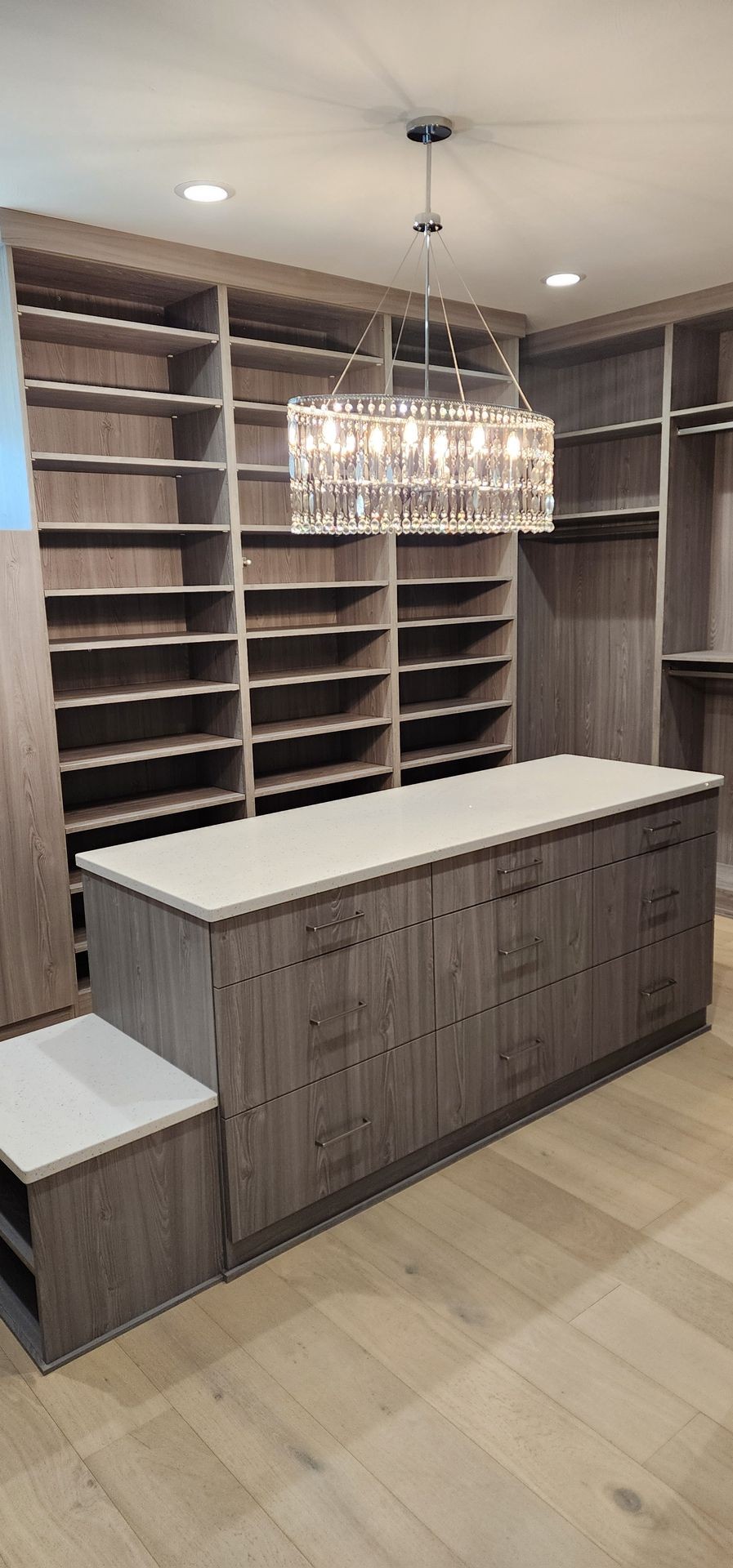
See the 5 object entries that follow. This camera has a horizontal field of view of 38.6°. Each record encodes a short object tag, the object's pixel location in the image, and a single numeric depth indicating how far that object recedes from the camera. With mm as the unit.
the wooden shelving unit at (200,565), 3619
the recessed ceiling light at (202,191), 2914
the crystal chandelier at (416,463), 2559
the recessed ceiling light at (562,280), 3870
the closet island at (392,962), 2184
